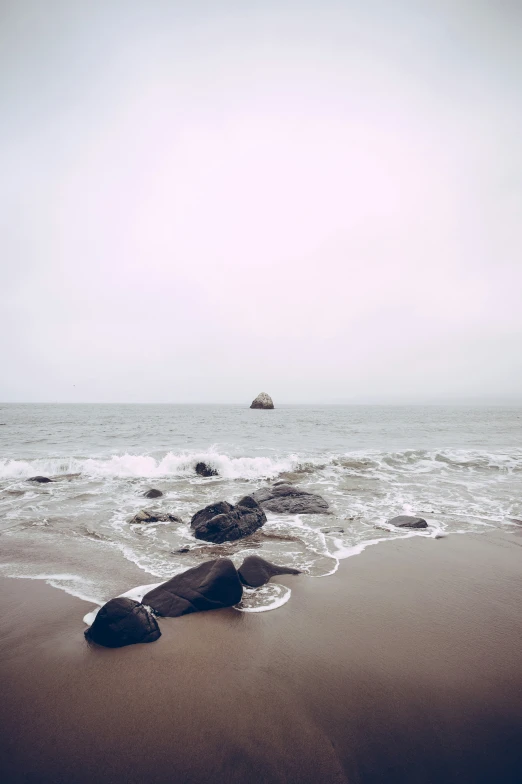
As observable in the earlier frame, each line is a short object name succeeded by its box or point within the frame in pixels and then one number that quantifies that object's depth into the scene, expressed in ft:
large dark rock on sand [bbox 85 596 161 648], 12.81
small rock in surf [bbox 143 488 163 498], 36.19
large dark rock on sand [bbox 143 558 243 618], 15.29
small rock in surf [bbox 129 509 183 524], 28.02
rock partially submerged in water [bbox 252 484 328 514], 31.89
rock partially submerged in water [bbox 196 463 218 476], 48.23
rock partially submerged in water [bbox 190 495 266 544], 24.72
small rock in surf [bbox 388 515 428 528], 26.76
